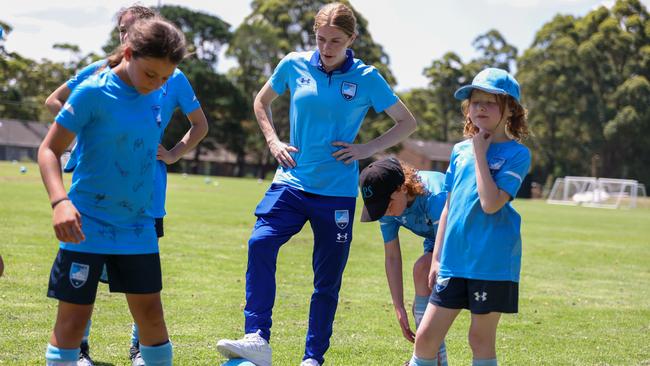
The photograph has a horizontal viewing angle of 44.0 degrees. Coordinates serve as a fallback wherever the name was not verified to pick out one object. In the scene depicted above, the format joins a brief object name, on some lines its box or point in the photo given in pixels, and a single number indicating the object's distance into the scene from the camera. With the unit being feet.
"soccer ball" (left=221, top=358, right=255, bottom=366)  16.57
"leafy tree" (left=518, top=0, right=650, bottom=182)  244.83
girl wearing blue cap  14.44
